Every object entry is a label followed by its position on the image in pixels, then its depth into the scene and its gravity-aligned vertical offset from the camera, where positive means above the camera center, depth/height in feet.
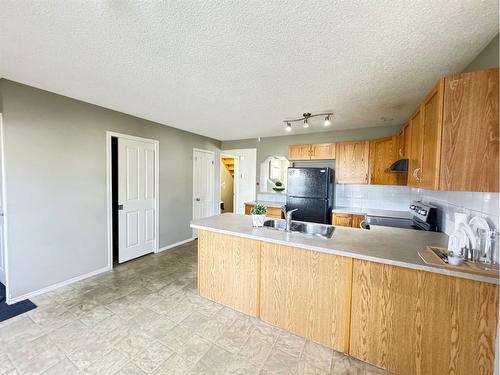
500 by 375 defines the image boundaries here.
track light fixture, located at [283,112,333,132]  9.86 +3.31
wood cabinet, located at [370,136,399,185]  10.90 +1.33
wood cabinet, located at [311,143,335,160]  12.79 +2.02
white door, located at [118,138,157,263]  10.80 -1.08
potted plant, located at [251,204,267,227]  7.27 -1.22
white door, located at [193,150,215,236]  15.26 -0.21
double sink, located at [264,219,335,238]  7.55 -1.70
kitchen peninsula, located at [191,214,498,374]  4.35 -2.88
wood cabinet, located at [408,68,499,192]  3.82 +1.02
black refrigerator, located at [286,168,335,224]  12.21 -0.66
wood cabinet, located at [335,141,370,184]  11.89 +1.27
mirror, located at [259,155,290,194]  15.31 +0.59
